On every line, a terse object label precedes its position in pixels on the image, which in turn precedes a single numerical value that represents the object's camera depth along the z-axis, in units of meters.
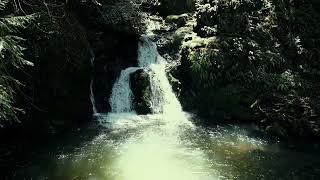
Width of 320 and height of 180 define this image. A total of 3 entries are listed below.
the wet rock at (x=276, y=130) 13.41
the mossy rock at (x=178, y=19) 18.38
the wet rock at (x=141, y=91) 15.52
